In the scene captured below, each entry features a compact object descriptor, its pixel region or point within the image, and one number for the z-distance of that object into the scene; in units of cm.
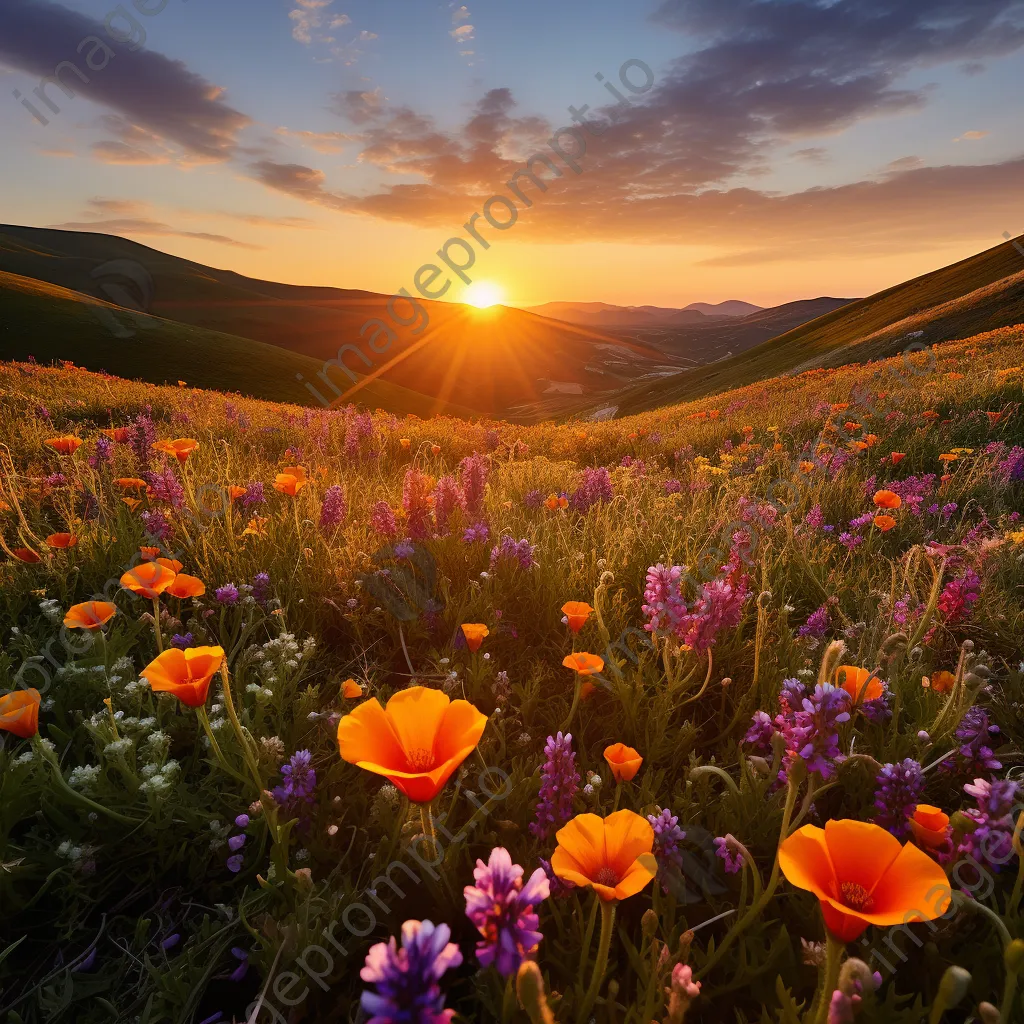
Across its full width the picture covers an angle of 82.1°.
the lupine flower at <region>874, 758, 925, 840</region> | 53
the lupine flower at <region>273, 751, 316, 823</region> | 56
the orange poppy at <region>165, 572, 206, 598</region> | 70
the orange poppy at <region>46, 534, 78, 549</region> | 86
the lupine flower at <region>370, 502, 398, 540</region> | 104
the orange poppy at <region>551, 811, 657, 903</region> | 37
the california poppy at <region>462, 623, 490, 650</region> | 68
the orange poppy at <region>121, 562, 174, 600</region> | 62
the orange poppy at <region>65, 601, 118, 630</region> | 62
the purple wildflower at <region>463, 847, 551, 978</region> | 29
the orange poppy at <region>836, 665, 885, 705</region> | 57
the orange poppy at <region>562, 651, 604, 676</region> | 59
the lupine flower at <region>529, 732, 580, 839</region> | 52
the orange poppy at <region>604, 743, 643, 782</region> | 51
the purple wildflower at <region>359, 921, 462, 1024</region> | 22
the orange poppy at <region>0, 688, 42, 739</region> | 46
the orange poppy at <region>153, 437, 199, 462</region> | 95
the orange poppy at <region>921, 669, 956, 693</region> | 73
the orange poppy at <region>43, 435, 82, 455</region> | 104
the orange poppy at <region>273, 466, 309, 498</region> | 91
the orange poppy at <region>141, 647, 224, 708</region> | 46
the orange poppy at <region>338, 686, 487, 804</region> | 39
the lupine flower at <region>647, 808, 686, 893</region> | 48
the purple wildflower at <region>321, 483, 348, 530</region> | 108
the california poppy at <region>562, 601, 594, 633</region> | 69
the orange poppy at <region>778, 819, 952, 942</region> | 31
